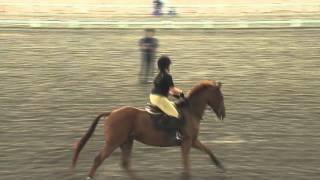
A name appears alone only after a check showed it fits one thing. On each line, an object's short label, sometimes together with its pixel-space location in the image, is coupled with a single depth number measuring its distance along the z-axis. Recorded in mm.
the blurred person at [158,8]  73312
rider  18266
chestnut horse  17797
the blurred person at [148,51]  34406
